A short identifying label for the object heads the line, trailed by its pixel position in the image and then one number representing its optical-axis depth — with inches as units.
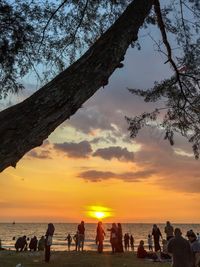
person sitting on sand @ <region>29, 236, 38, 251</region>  575.8
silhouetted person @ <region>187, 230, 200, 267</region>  224.4
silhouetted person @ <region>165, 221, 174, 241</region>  365.4
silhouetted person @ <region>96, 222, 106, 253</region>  441.0
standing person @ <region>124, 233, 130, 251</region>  661.2
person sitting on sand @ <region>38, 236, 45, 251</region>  587.8
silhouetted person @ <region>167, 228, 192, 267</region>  206.2
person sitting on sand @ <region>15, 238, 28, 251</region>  568.1
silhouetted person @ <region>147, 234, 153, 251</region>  612.4
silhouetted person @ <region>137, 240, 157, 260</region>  419.5
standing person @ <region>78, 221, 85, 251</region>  444.4
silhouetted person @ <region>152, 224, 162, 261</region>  435.4
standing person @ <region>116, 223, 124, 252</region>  444.4
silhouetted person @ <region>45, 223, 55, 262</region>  342.3
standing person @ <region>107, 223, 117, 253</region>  437.3
